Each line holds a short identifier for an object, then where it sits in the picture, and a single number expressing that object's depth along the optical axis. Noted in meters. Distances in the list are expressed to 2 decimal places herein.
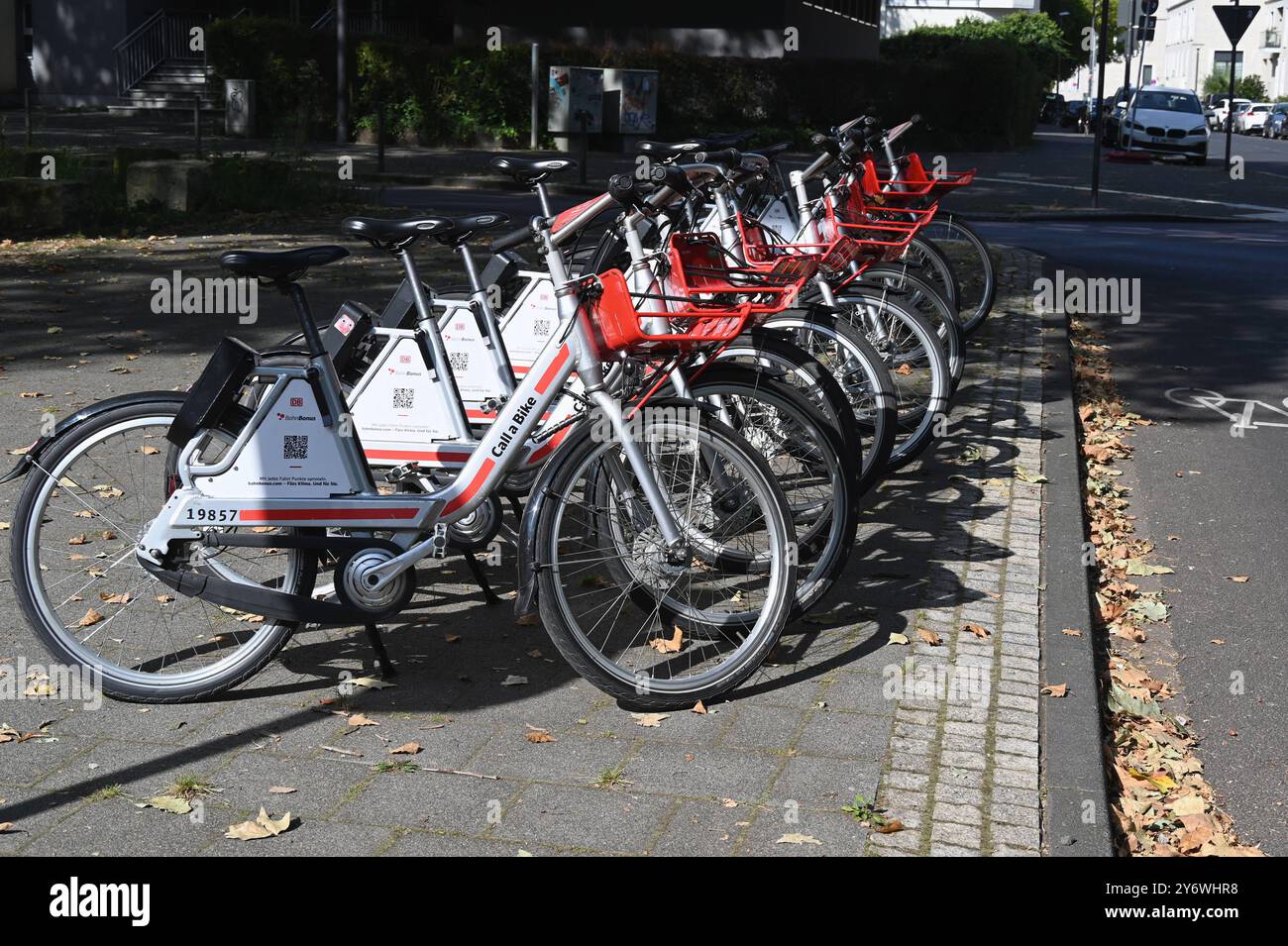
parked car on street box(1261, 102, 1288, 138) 59.09
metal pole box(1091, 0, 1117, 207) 21.04
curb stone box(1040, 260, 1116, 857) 3.66
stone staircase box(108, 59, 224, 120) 32.31
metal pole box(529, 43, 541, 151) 27.73
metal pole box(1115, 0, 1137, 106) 24.90
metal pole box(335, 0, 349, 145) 26.25
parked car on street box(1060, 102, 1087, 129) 59.89
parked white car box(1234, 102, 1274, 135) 63.09
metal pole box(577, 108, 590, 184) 21.32
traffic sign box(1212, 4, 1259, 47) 25.16
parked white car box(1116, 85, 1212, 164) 33.09
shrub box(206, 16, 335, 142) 29.48
